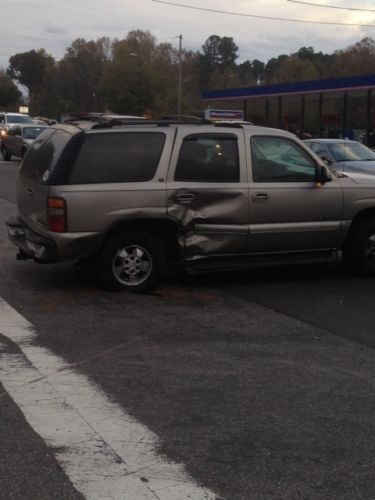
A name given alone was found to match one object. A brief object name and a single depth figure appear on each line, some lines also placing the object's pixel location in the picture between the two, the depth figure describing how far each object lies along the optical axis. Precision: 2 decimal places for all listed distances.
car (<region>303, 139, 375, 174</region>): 15.77
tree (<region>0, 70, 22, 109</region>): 120.24
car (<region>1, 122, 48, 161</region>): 27.12
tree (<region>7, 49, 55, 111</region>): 138.00
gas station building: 36.88
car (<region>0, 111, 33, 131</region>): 40.12
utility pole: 60.55
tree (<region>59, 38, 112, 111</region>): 107.38
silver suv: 7.41
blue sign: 30.27
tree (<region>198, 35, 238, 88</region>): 149.75
